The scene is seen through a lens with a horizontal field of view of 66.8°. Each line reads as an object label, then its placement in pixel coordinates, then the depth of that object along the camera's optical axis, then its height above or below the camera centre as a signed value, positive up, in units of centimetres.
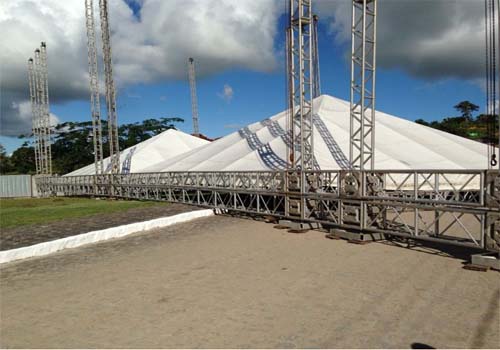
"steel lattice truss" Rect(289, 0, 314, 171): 1444 +387
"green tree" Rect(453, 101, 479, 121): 7219 +935
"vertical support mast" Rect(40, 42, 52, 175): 4078 +672
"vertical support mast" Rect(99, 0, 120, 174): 3047 +763
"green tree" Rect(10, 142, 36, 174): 6350 +151
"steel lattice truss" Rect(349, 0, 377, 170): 1254 +338
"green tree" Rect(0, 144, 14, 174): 6361 +87
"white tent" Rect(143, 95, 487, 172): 2003 +80
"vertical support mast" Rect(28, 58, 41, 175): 4268 +640
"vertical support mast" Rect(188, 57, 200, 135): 7662 +1430
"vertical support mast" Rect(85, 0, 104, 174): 3206 +844
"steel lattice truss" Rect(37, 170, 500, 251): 801 -119
